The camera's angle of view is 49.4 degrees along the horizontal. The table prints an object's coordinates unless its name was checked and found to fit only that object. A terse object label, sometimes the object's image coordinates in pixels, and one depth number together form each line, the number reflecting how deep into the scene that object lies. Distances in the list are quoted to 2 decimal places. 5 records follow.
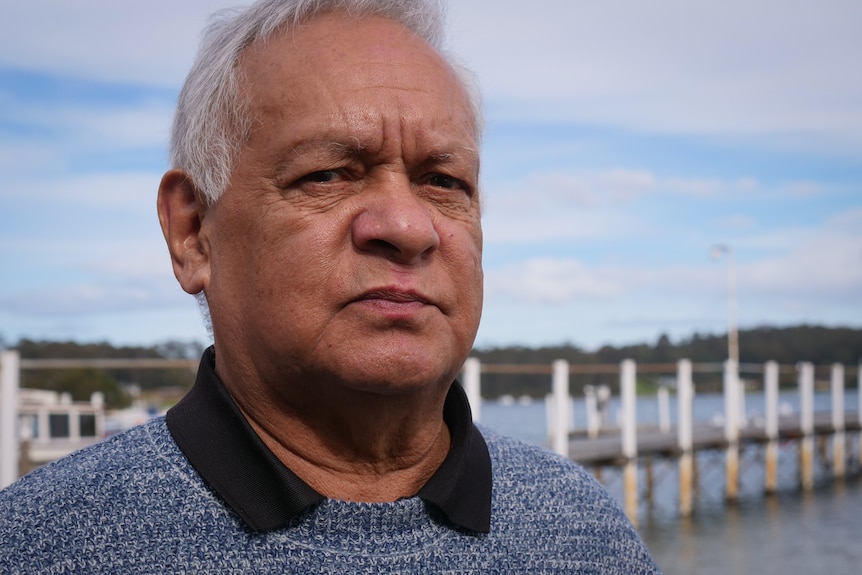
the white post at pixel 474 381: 8.65
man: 1.34
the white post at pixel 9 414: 5.30
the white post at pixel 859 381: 26.79
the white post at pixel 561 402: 11.80
